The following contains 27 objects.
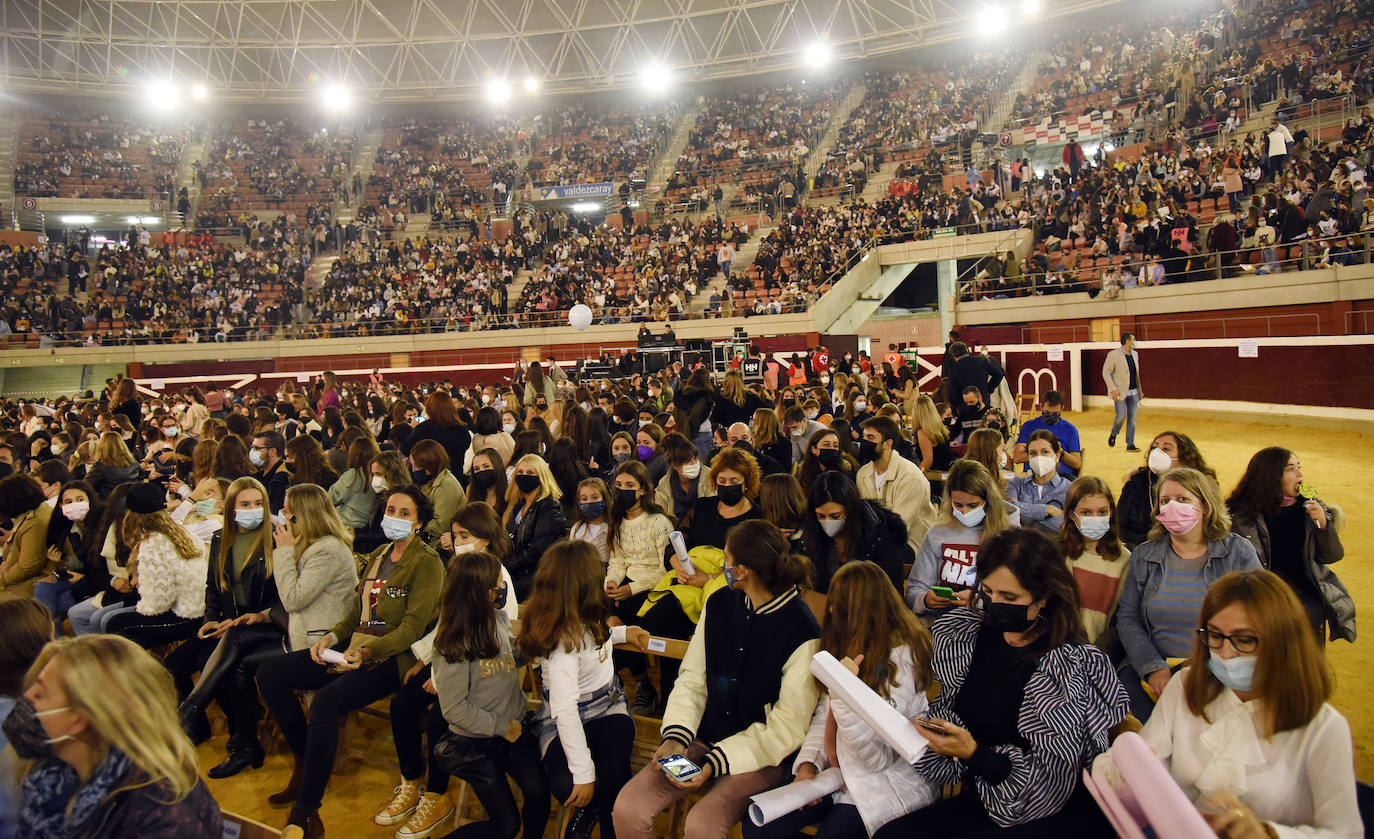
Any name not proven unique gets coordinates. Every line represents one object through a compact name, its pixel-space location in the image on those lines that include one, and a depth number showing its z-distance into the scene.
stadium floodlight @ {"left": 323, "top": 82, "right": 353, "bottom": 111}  39.88
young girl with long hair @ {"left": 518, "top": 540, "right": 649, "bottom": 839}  4.01
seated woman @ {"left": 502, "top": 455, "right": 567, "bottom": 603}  6.33
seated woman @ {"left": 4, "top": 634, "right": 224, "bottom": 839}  2.70
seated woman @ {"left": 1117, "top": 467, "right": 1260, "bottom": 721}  3.99
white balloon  26.09
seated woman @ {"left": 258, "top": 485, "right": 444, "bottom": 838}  4.60
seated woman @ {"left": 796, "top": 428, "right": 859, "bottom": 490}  6.46
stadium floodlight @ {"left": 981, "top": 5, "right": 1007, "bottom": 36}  32.91
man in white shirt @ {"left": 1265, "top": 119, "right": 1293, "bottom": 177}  19.80
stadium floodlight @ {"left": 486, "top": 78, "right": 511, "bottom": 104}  40.16
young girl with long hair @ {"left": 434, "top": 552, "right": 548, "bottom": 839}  4.12
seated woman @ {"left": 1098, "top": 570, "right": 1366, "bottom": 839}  2.50
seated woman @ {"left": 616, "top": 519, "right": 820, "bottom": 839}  3.66
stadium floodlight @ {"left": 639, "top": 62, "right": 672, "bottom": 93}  39.28
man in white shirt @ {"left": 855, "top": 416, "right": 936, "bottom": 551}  6.02
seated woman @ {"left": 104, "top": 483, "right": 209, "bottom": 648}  5.70
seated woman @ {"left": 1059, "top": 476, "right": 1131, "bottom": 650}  4.43
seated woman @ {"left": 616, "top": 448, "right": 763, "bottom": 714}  5.16
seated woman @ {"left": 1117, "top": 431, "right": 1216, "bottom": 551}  5.26
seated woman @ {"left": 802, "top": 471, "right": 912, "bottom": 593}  5.07
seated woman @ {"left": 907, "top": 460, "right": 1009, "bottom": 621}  4.74
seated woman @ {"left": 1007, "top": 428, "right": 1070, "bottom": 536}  5.91
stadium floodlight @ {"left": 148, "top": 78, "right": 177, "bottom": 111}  38.66
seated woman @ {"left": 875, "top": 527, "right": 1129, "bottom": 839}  3.09
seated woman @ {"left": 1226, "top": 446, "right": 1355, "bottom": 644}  4.38
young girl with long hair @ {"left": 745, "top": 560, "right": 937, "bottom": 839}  3.40
